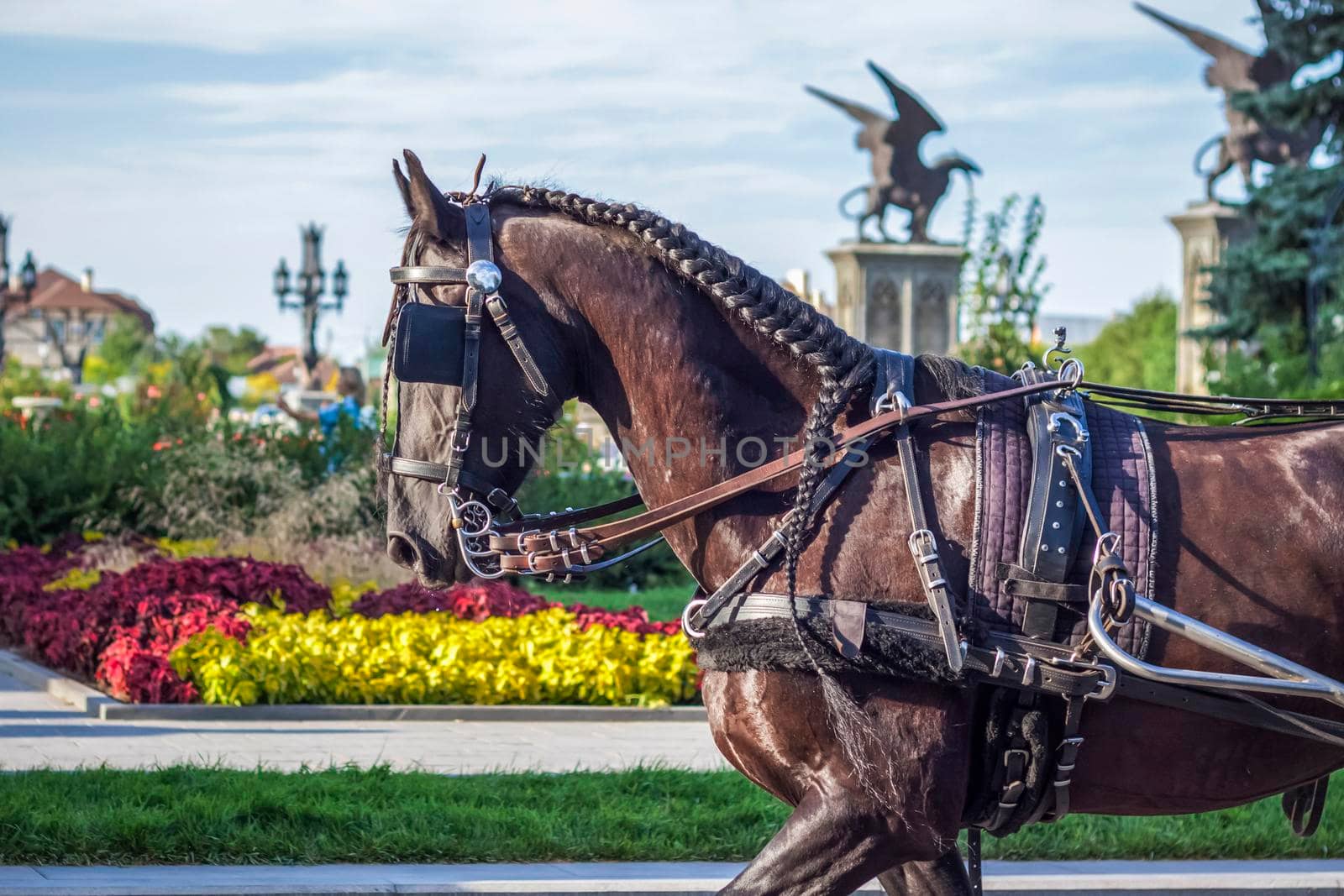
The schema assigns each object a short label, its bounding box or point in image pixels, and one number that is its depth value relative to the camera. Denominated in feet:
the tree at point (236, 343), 403.95
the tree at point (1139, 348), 168.66
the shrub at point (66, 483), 47.39
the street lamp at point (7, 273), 119.65
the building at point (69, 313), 397.19
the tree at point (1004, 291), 70.08
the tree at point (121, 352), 302.25
